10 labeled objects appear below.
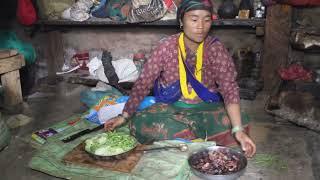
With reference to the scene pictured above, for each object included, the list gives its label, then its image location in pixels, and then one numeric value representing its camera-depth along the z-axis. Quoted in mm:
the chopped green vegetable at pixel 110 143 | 2668
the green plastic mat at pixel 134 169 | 2594
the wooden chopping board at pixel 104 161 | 2613
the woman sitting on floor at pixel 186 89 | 2900
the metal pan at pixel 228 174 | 2350
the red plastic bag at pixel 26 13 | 4816
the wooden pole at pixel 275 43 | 4328
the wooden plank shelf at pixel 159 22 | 4410
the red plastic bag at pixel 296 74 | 4039
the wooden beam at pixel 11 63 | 3975
